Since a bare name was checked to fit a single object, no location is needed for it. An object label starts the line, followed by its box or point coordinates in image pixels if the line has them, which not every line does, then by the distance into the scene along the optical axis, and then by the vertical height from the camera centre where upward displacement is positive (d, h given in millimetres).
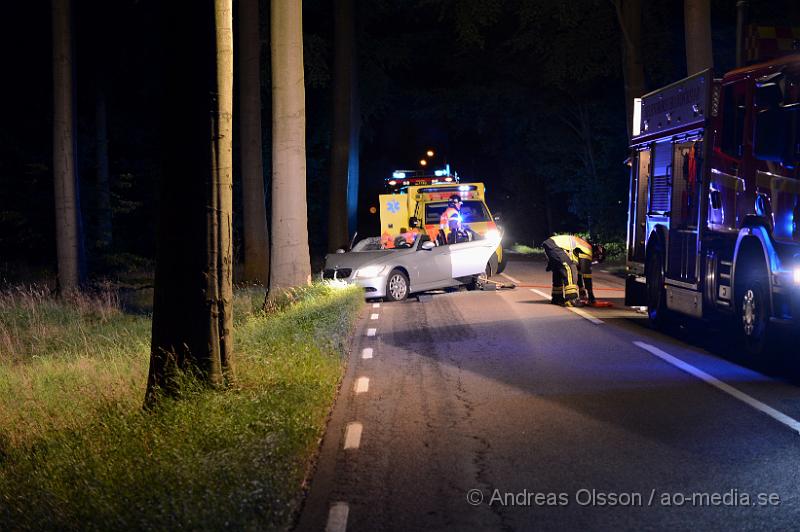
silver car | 22625 -1728
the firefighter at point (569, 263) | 20344 -1472
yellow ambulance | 29906 -654
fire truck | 12406 -241
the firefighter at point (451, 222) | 24984 -874
